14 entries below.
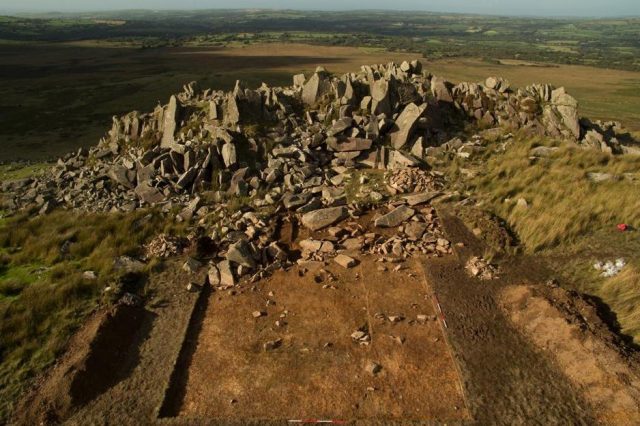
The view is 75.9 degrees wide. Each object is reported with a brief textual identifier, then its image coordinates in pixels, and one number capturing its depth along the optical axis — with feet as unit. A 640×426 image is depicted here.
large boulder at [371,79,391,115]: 75.51
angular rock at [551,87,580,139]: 78.59
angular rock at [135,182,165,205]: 60.64
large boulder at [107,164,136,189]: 63.93
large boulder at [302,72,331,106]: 79.66
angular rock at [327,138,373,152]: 69.26
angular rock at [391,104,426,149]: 71.51
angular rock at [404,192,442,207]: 58.08
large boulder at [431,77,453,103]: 81.97
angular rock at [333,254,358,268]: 46.75
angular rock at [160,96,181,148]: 71.49
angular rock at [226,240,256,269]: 46.50
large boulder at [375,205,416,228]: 53.98
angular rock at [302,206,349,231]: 54.65
